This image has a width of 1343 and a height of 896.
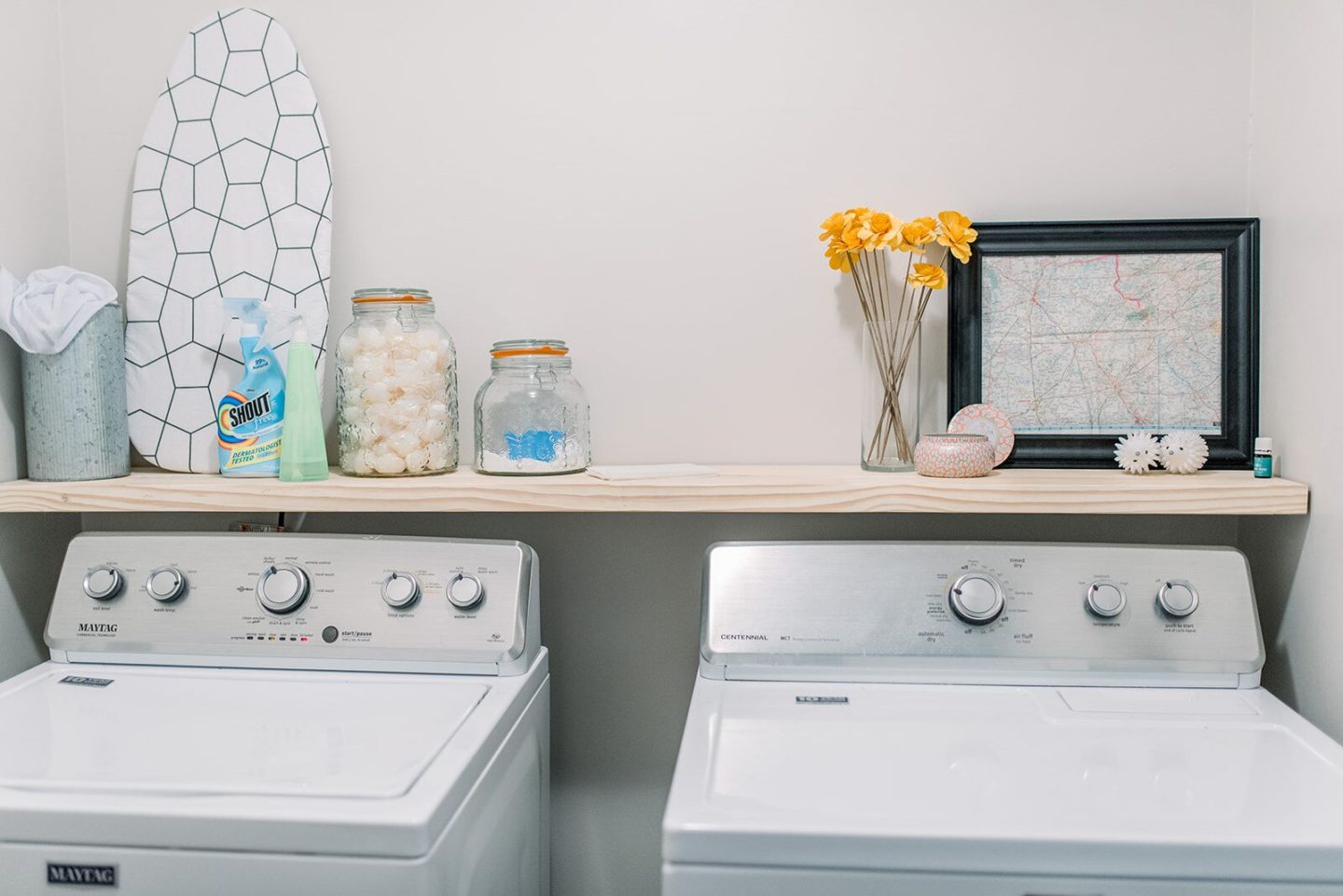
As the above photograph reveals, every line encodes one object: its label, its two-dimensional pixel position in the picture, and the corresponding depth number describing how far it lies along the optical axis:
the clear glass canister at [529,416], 1.49
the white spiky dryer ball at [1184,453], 1.44
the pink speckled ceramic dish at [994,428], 1.50
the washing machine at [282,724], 0.98
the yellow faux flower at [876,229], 1.49
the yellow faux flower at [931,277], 1.49
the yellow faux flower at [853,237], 1.50
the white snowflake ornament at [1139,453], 1.46
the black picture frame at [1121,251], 1.48
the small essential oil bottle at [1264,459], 1.38
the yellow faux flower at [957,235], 1.48
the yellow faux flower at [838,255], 1.52
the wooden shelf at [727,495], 1.33
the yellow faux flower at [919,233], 1.48
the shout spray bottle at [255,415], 1.54
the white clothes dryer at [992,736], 0.91
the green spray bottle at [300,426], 1.49
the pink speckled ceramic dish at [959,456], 1.41
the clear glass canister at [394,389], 1.45
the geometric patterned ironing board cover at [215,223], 1.63
